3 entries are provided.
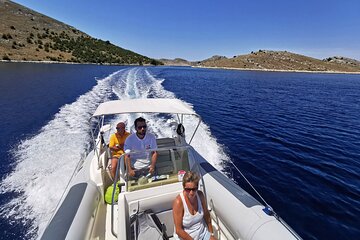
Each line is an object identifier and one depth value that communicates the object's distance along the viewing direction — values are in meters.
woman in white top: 2.45
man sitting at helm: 3.33
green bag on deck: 3.90
